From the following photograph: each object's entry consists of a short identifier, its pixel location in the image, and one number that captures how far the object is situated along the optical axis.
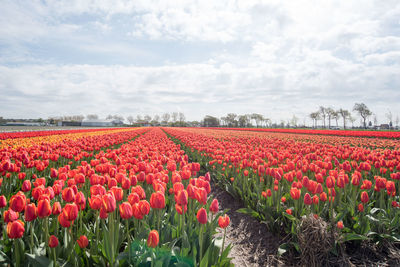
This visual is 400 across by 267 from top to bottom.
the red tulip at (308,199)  3.21
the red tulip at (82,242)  2.25
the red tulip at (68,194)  2.34
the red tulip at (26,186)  2.92
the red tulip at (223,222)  2.54
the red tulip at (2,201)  2.49
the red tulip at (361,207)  3.49
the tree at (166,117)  174.12
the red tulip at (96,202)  2.29
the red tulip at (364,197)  3.48
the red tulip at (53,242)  1.97
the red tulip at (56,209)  2.22
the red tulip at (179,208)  2.66
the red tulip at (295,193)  3.58
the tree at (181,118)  165.31
